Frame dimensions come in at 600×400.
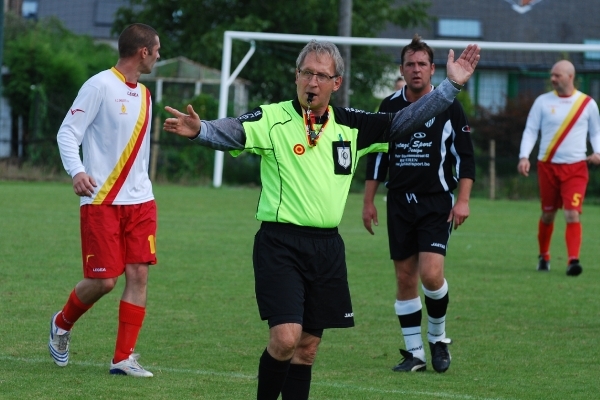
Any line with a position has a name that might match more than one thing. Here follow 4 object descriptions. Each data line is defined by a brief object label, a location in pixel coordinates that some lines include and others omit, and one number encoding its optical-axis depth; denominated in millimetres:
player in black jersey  14352
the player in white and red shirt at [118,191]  13422
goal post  44875
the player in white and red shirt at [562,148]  25187
